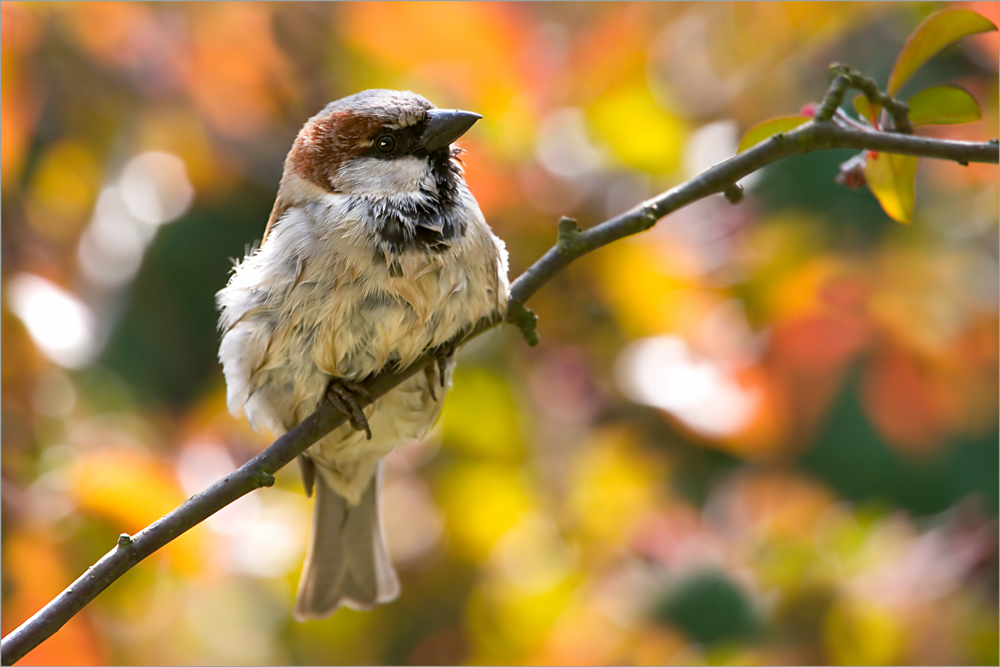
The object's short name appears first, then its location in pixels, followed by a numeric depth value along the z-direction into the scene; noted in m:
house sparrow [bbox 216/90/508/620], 3.31
